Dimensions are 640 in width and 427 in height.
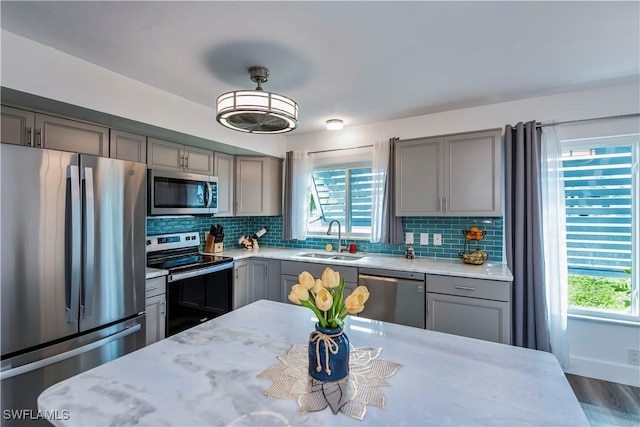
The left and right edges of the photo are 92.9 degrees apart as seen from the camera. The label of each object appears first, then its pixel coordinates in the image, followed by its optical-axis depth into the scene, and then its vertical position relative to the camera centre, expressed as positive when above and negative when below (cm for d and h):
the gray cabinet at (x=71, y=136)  204 +59
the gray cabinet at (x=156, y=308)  237 -72
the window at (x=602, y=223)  258 -4
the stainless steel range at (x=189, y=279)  259 -57
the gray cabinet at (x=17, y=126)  188 +58
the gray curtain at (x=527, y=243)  258 -21
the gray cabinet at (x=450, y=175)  270 +40
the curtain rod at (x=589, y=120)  245 +83
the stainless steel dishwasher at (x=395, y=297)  265 -70
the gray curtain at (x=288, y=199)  388 +25
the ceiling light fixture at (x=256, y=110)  165 +62
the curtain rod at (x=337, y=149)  355 +85
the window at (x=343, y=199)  372 +24
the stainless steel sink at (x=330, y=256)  338 -44
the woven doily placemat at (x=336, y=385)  85 -52
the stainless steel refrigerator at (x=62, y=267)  157 -28
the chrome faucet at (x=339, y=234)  363 -20
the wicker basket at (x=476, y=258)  279 -37
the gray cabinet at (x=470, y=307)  237 -72
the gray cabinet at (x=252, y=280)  338 -71
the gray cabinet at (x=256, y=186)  370 +40
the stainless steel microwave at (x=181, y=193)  266 +24
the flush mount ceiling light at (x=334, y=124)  330 +102
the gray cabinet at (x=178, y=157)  278 +61
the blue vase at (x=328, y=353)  95 -42
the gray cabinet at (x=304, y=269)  298 -56
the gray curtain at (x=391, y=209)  325 +10
